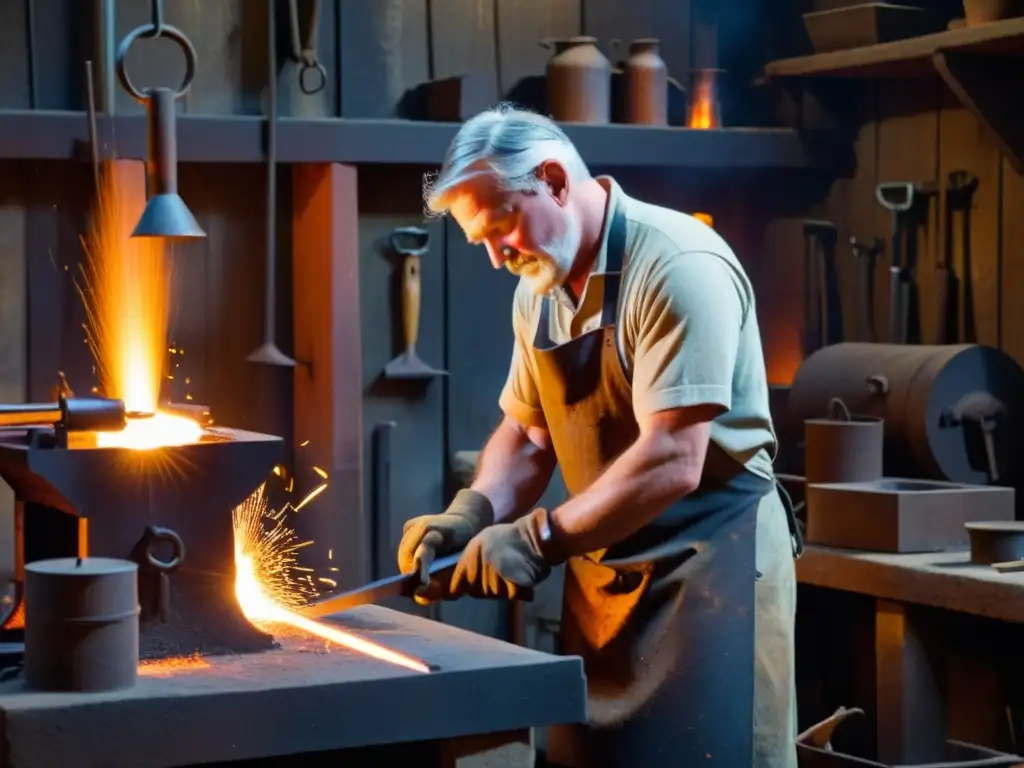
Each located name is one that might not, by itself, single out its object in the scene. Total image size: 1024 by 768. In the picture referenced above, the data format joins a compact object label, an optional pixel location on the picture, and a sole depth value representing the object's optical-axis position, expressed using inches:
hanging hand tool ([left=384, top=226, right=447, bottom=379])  191.6
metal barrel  177.6
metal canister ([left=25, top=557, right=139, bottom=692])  98.5
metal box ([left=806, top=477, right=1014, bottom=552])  168.2
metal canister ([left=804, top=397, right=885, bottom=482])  176.6
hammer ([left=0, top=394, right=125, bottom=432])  110.0
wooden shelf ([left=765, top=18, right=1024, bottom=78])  169.6
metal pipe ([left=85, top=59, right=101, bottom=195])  163.9
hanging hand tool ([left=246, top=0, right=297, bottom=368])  178.2
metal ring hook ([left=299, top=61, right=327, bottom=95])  184.7
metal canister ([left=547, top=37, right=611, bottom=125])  194.1
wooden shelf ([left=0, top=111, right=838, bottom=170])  170.1
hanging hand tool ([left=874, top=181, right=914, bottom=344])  195.8
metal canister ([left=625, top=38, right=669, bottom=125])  199.0
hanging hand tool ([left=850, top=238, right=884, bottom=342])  204.2
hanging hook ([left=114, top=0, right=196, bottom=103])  126.5
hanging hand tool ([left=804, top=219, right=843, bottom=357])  209.5
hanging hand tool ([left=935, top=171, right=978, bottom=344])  190.7
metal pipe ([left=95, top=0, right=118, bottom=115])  170.7
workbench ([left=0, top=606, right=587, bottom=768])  95.4
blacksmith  115.1
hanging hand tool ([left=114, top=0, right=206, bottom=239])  126.0
